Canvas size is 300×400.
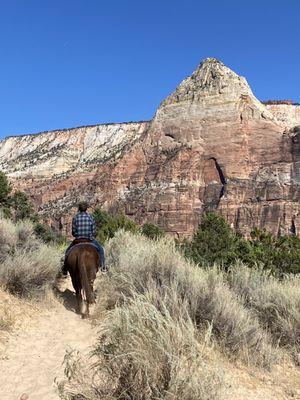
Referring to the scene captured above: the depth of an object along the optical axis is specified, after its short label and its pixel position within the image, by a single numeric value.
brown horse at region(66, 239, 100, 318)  8.27
